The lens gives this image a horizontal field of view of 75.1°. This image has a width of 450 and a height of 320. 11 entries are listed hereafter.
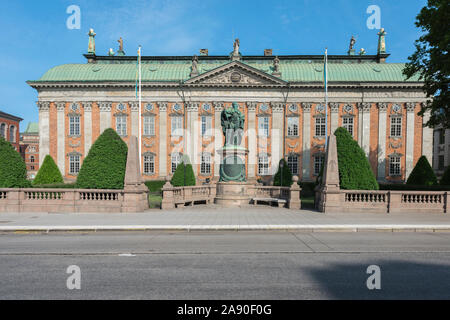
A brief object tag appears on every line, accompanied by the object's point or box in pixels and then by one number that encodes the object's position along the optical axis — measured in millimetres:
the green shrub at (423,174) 24030
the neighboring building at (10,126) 69875
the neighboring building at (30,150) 87725
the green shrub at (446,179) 21803
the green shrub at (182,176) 27125
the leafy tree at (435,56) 19350
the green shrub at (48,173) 32562
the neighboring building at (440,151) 60375
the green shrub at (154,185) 37500
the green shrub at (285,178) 29375
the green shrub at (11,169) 16031
